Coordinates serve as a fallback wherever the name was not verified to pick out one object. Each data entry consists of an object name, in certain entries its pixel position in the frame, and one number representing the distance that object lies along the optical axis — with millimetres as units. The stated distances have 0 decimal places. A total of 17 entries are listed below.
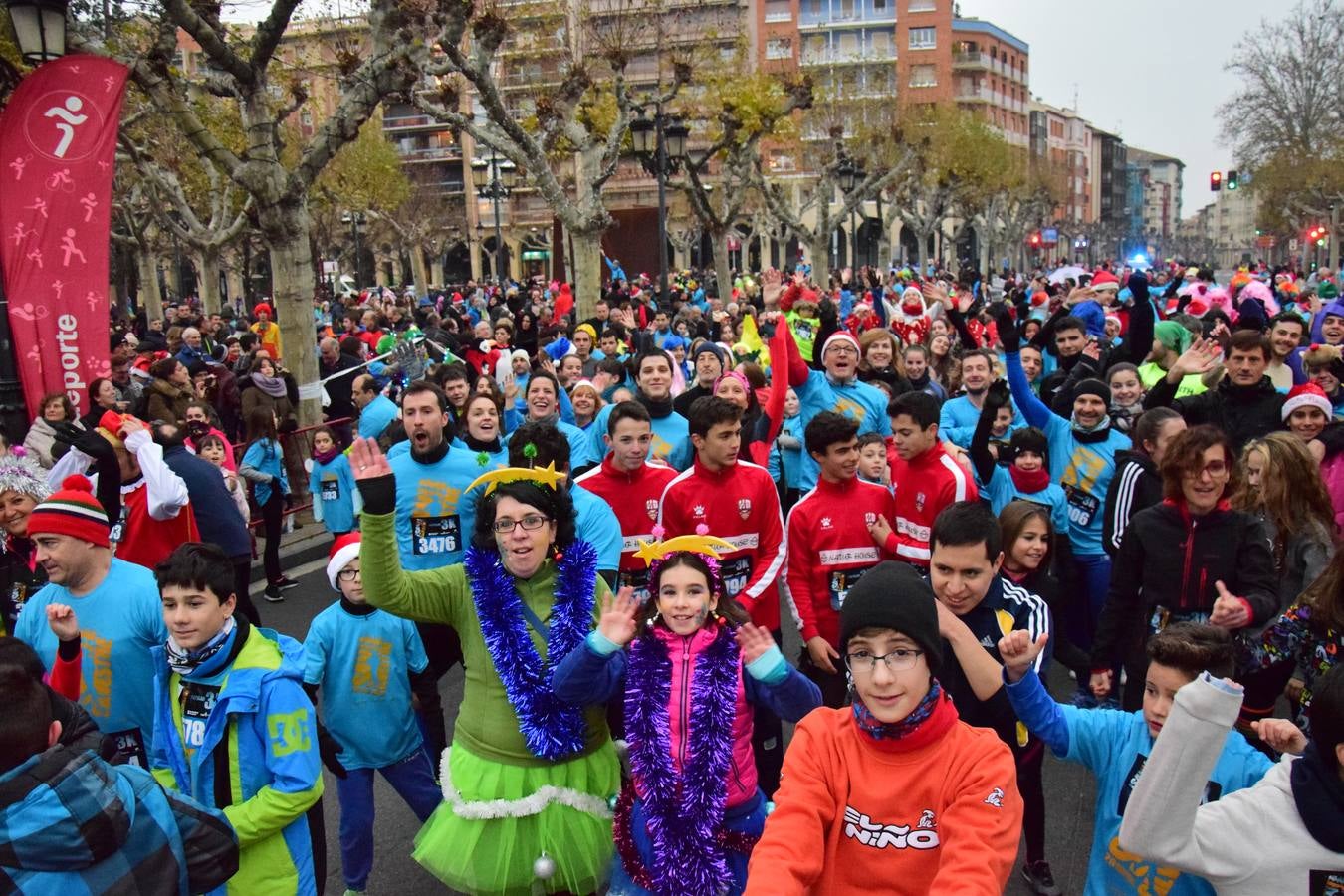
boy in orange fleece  2244
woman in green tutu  3404
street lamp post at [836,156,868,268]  28484
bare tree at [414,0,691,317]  15750
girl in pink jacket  3191
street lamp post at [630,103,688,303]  18484
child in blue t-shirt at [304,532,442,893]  4160
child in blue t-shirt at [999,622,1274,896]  2834
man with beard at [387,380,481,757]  5445
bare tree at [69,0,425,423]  11117
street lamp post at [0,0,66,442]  8008
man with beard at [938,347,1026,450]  7152
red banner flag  8594
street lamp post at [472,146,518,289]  31033
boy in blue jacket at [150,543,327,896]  3107
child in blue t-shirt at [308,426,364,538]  6998
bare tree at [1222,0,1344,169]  43062
